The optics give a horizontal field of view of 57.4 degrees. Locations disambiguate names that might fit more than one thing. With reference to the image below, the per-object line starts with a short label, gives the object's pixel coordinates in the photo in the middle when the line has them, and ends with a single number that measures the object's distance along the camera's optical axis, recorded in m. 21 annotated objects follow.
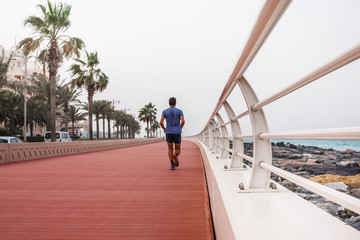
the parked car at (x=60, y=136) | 33.91
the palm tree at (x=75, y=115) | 60.69
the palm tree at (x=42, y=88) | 38.83
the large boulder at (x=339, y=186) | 7.56
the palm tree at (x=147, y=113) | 105.38
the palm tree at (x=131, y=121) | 92.64
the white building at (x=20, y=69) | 77.14
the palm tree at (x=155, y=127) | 129.95
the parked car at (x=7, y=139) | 18.63
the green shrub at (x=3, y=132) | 39.20
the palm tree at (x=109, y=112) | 55.83
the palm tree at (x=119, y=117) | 76.33
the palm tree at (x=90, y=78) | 34.81
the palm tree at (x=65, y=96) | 42.06
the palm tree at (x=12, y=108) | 39.72
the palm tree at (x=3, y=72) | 29.85
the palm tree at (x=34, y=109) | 46.77
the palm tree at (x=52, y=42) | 21.98
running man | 7.68
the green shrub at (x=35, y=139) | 43.60
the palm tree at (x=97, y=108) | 54.41
